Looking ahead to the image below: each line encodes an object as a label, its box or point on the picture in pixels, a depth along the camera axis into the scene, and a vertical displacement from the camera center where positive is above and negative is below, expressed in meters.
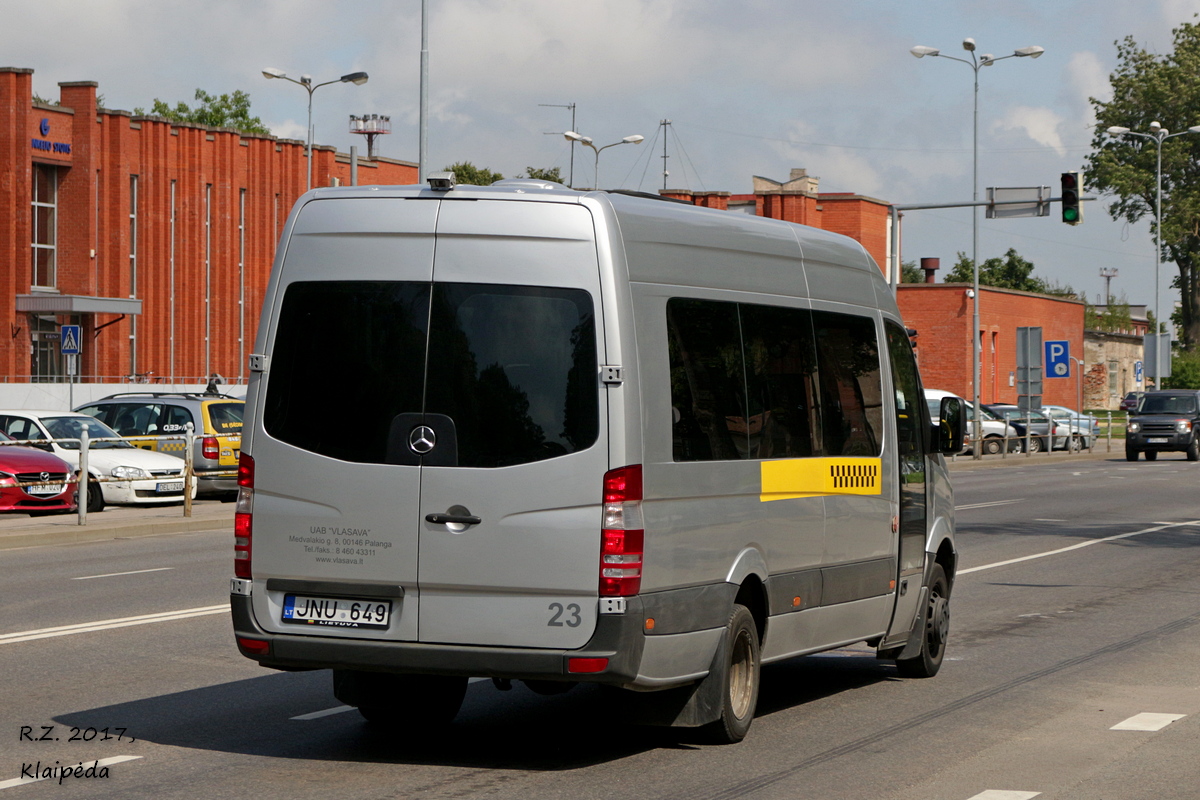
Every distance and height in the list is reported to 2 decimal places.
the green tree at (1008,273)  129.38 +11.84
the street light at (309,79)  50.03 +11.07
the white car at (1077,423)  60.00 -0.06
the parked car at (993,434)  54.75 -0.44
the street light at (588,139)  42.94 +7.84
